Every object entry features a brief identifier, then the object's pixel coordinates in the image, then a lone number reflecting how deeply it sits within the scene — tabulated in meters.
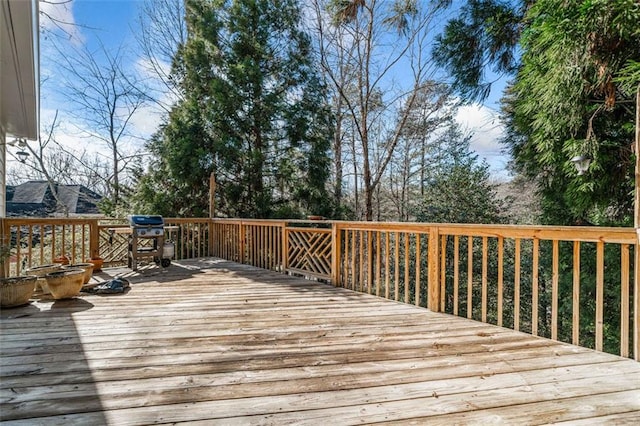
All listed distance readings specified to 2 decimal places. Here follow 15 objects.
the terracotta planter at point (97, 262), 5.26
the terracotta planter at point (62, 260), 4.57
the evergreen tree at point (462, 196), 7.55
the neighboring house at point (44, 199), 10.57
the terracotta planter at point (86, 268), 4.16
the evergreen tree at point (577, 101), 3.52
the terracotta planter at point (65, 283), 3.60
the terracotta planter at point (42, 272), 3.93
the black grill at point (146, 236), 5.30
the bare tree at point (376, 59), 8.45
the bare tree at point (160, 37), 10.62
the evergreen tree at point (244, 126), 8.35
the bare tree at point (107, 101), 10.31
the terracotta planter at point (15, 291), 3.29
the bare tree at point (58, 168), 10.15
